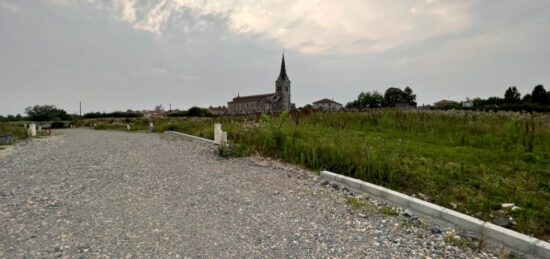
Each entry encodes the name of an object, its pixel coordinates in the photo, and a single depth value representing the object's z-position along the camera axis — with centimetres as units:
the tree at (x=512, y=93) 5851
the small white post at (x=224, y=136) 956
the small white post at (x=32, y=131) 1838
